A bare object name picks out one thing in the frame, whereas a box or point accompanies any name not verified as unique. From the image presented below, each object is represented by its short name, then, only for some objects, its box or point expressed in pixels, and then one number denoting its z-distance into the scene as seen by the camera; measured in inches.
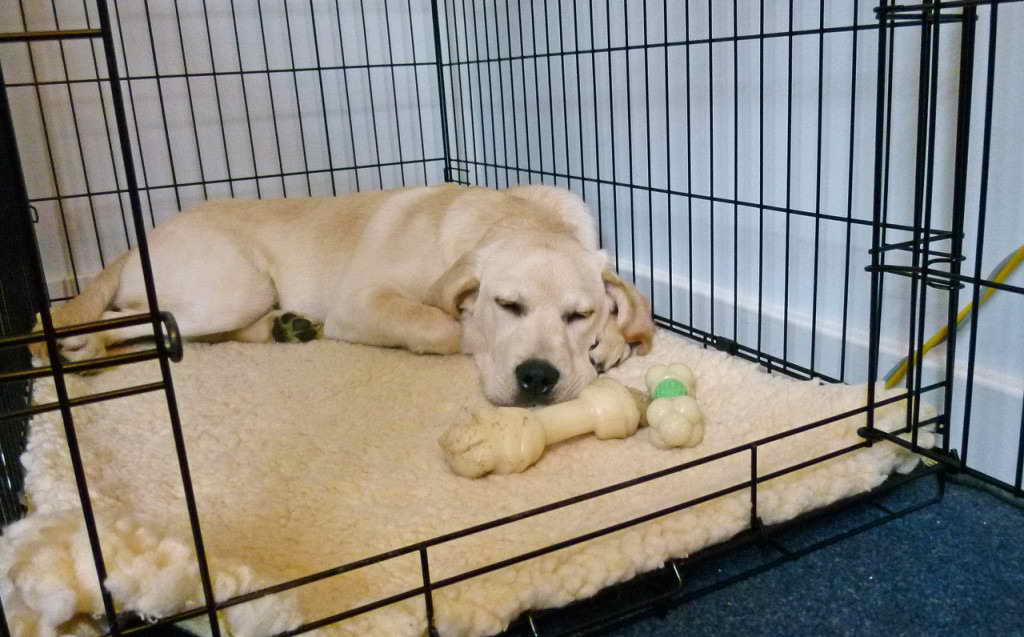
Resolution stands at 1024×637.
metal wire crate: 21.1
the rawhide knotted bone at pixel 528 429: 22.4
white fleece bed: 14.7
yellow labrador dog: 28.4
